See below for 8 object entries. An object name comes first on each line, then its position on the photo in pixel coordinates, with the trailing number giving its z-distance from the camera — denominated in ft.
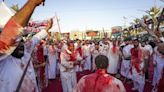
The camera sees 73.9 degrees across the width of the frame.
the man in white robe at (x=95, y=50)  24.35
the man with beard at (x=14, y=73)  3.30
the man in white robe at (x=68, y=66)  10.83
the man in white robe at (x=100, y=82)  4.81
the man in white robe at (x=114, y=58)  19.79
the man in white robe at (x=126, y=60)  17.65
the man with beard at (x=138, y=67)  13.53
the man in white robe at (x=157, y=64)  11.77
